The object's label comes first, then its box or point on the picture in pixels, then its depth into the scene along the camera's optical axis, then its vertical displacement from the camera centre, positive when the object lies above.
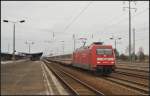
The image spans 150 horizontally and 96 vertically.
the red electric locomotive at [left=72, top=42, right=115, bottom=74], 35.03 -0.38
